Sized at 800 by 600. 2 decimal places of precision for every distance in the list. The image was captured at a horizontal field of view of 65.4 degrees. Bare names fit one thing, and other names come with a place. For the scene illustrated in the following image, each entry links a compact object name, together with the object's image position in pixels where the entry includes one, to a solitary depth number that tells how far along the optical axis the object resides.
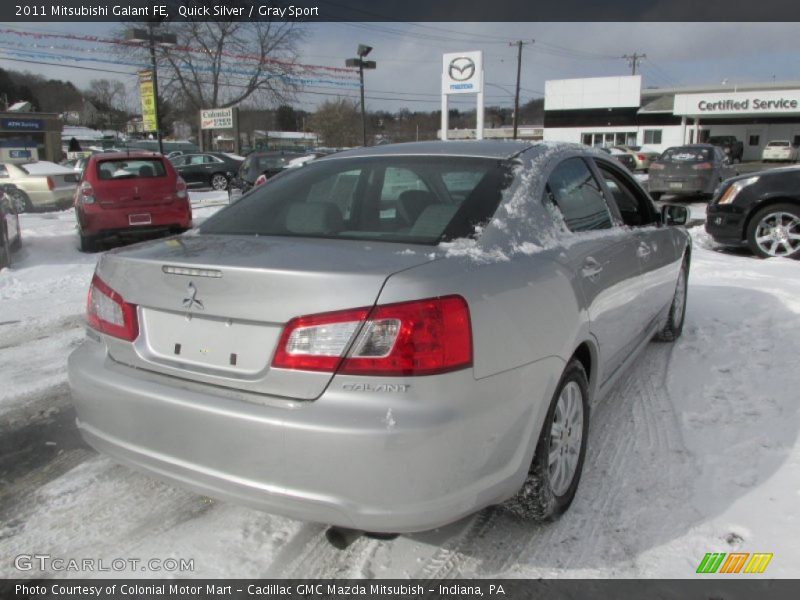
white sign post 21.98
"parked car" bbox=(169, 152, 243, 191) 25.47
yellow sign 26.55
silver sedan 1.90
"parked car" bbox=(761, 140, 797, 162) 44.81
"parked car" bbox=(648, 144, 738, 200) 16.98
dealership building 48.78
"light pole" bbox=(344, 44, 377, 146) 31.33
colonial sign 35.09
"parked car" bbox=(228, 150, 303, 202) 16.50
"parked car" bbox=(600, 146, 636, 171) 30.52
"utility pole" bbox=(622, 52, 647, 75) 72.56
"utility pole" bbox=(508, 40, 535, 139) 52.41
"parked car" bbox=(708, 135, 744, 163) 47.50
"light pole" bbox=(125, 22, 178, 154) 25.63
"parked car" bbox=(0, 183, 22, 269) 7.91
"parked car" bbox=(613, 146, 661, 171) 31.41
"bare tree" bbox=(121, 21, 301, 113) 43.09
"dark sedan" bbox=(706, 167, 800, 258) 8.05
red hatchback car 9.23
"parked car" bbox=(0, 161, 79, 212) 15.76
